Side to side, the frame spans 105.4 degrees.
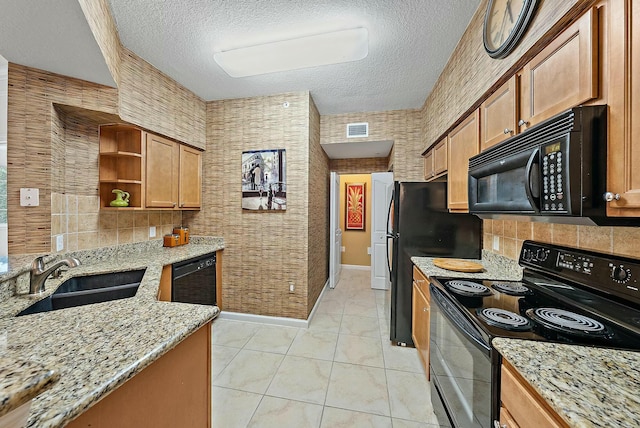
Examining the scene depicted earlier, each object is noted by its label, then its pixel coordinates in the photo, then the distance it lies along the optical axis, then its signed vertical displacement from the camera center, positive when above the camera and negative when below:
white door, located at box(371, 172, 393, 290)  4.08 -0.27
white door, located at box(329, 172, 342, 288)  4.12 -0.18
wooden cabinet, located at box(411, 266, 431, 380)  1.82 -0.83
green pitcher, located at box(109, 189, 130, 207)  2.20 +0.12
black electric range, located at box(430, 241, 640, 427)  0.89 -0.43
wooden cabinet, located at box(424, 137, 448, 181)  2.36 +0.58
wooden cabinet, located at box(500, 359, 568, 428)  0.64 -0.56
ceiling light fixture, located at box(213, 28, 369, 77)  1.83 +1.29
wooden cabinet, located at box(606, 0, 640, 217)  0.74 +0.32
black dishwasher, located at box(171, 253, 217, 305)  2.26 -0.69
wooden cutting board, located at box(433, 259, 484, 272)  1.76 -0.39
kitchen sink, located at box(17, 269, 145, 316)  1.53 -0.55
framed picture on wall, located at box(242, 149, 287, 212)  2.83 +0.38
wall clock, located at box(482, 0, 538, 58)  1.13 +0.99
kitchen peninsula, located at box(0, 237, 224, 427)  0.59 -0.43
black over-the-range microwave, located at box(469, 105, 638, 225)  0.82 +0.17
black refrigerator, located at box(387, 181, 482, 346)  2.21 -0.20
